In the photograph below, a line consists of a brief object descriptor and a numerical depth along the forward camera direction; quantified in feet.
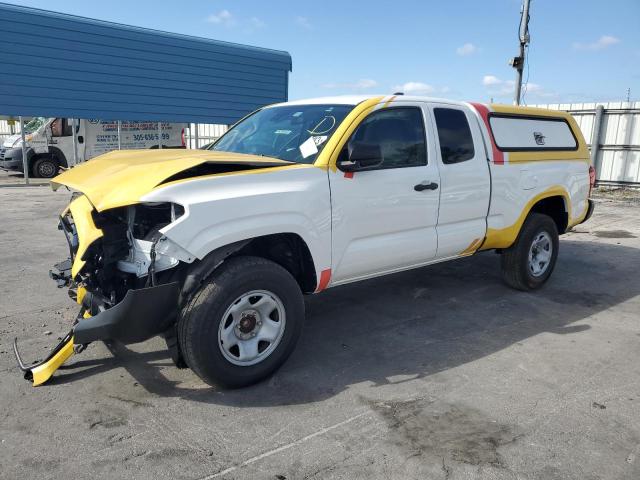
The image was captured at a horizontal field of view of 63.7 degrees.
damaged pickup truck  10.15
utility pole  44.50
